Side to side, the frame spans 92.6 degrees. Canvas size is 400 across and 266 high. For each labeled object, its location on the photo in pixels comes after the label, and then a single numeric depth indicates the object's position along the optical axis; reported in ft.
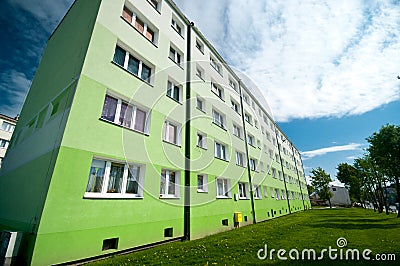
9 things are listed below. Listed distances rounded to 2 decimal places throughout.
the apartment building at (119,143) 19.62
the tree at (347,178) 209.23
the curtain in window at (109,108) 25.05
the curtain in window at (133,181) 25.72
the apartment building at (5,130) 101.45
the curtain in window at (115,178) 23.70
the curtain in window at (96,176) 21.77
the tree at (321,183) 206.69
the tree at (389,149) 66.59
